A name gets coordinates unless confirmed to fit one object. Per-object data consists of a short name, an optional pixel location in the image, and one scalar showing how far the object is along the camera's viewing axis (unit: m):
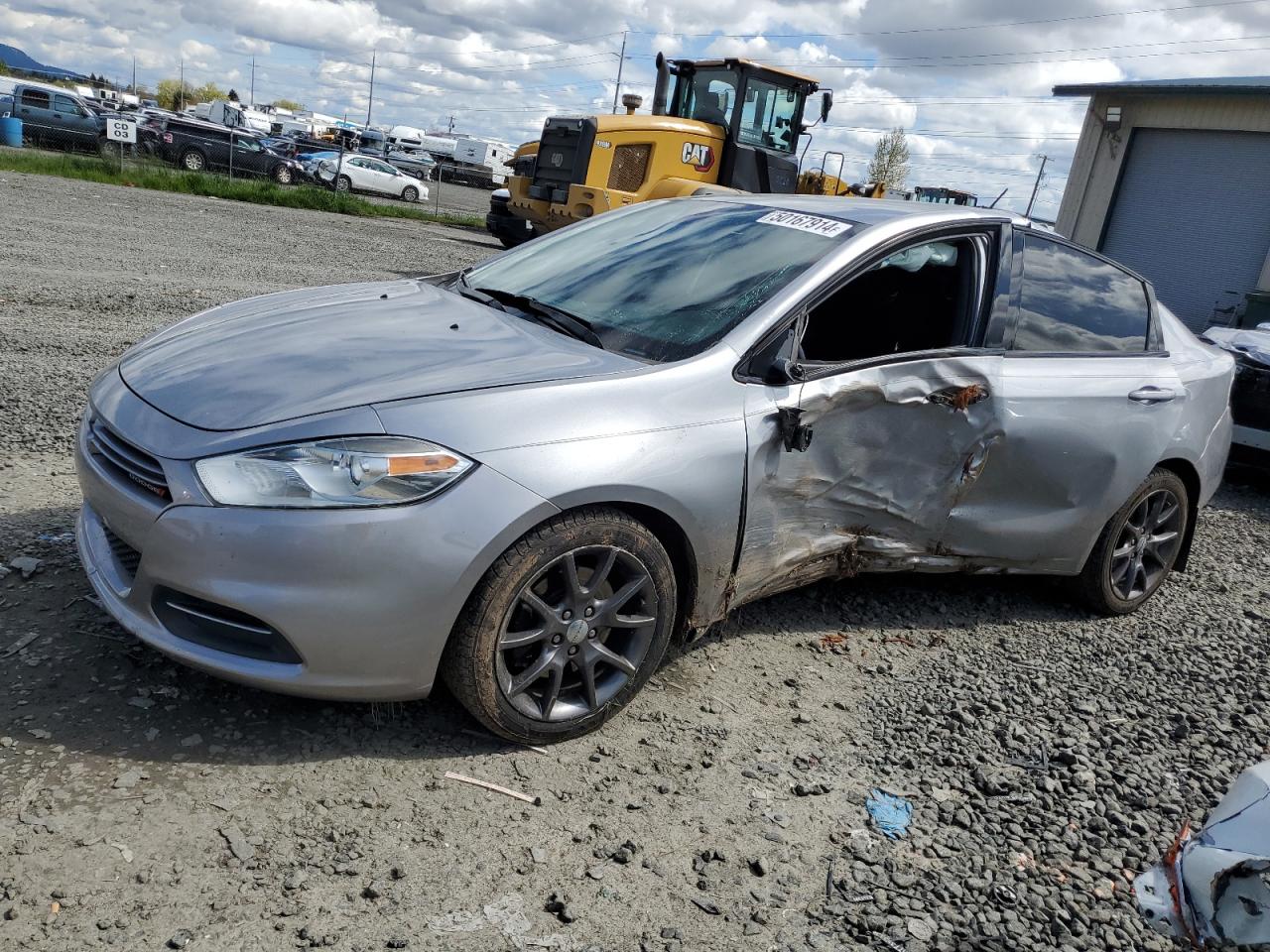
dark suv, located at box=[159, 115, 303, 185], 28.44
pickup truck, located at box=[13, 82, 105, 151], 29.55
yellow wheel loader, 13.52
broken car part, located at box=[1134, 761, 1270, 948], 1.68
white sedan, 32.34
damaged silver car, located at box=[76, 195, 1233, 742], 2.60
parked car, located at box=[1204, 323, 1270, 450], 6.87
